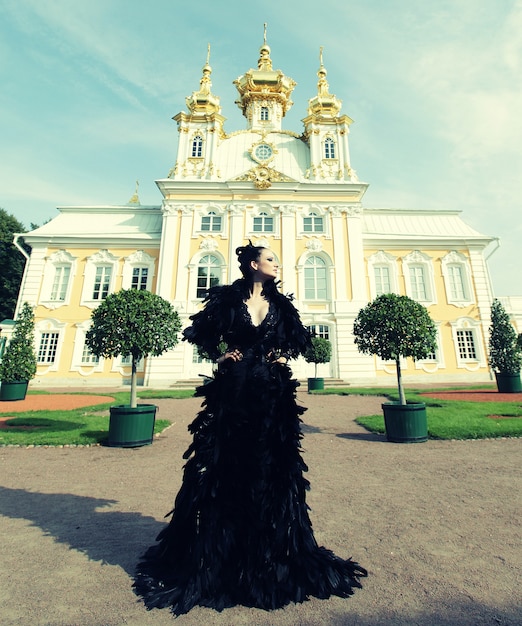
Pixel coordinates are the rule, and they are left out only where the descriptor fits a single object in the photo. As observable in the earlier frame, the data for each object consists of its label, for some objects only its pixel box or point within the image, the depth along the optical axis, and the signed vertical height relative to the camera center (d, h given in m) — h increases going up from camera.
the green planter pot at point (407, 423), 6.63 -0.65
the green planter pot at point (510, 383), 14.15 +0.30
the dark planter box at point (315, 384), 17.09 +0.22
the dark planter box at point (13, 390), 13.55 -0.18
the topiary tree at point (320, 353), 17.50 +1.81
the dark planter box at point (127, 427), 6.48 -0.75
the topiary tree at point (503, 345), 14.86 +1.98
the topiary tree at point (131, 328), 7.14 +1.22
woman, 2.05 -0.69
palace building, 20.98 +8.45
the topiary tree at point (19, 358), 13.64 +1.12
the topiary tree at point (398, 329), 7.95 +1.39
